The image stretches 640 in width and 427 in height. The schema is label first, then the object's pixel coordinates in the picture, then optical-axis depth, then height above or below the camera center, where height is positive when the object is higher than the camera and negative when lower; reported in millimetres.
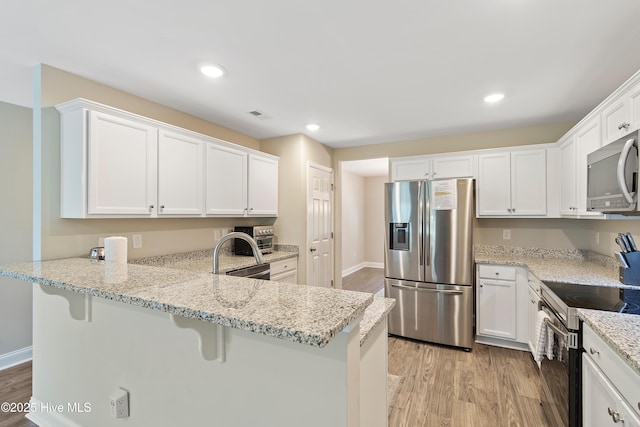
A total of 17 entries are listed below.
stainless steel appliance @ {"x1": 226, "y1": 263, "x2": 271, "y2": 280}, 2782 -594
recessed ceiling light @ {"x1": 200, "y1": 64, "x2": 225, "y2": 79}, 2082 +1055
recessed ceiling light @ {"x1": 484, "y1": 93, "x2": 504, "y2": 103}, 2561 +1051
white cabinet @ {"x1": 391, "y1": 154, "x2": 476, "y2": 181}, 3496 +589
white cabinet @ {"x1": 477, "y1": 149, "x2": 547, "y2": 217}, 3178 +348
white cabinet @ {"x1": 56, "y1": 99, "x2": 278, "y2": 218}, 2035 +383
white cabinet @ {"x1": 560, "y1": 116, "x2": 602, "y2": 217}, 2348 +455
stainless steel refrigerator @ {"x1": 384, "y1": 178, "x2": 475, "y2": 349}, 3086 -502
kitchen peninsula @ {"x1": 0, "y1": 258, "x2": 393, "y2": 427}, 924 -579
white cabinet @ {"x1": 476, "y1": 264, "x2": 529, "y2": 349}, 2959 -962
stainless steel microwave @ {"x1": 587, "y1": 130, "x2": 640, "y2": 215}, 1659 +238
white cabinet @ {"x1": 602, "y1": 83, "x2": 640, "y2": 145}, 1747 +648
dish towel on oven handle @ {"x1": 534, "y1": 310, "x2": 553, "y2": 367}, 1809 -805
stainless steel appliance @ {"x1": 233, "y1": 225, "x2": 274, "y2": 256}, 3457 -329
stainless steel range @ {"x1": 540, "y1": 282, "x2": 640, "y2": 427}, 1513 -686
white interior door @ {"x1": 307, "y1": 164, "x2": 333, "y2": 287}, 3967 -183
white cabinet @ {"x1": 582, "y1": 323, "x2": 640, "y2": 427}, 1054 -711
